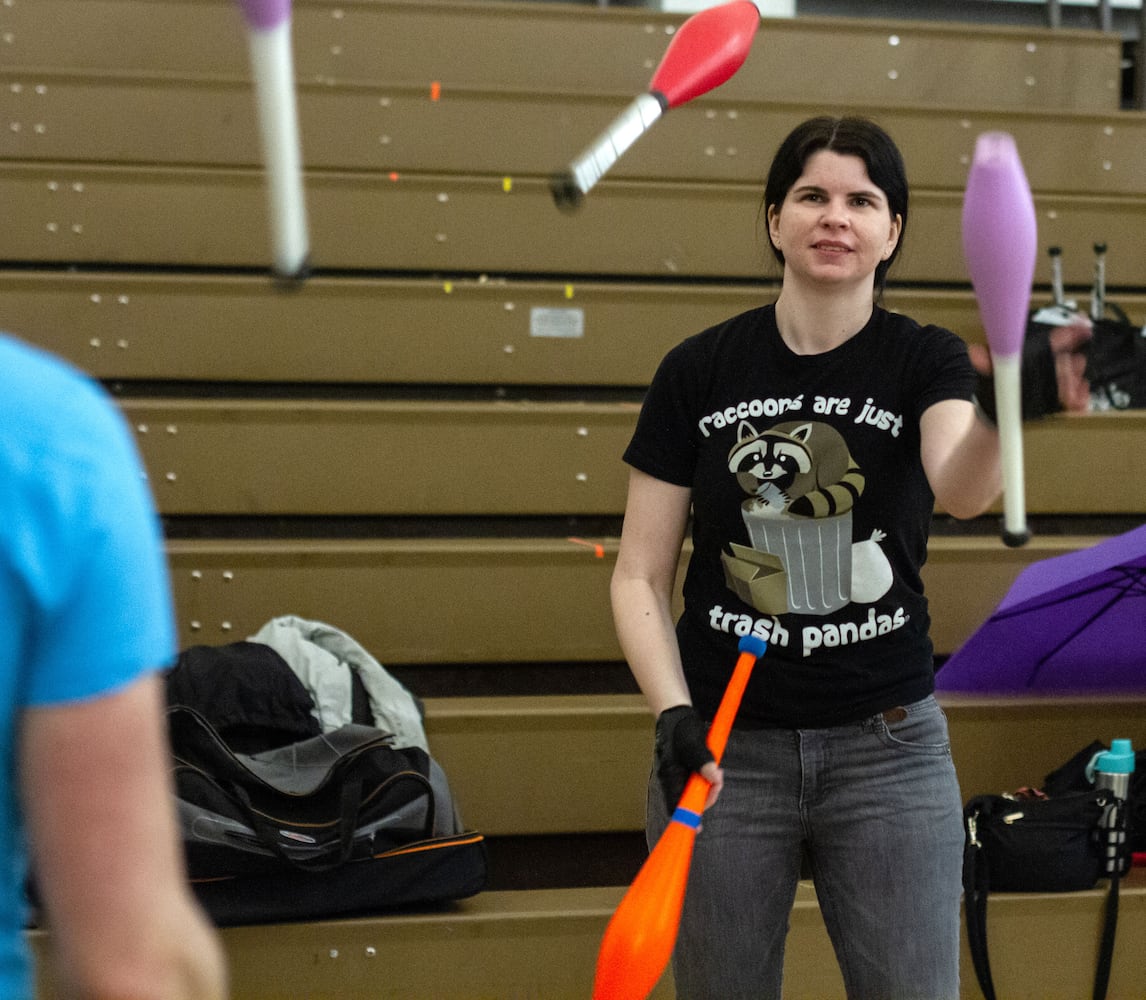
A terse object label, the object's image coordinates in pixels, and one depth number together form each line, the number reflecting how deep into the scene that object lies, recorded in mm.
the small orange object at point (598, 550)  5873
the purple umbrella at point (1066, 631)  5222
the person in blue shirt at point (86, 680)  2484
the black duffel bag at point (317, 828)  5021
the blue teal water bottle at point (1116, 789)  5312
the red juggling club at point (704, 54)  4140
